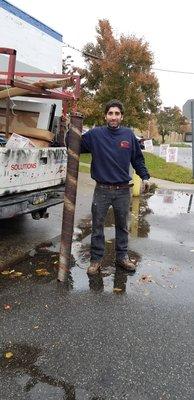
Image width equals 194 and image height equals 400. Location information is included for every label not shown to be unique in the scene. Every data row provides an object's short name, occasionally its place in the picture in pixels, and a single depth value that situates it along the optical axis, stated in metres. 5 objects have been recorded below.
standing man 5.08
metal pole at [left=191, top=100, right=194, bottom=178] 13.75
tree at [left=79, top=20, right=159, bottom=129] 27.16
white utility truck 5.61
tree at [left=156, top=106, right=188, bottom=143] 82.25
